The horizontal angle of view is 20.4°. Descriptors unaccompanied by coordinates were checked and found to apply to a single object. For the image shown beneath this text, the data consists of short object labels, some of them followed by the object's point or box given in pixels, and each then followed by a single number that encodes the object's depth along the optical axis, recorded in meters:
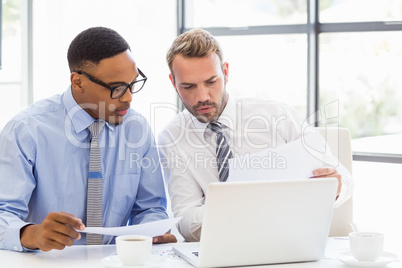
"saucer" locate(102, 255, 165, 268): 2.69
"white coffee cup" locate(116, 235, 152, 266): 2.67
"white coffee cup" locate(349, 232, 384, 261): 2.71
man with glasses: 3.07
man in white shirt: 3.34
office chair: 3.29
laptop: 2.62
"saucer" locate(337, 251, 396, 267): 2.70
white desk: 2.74
